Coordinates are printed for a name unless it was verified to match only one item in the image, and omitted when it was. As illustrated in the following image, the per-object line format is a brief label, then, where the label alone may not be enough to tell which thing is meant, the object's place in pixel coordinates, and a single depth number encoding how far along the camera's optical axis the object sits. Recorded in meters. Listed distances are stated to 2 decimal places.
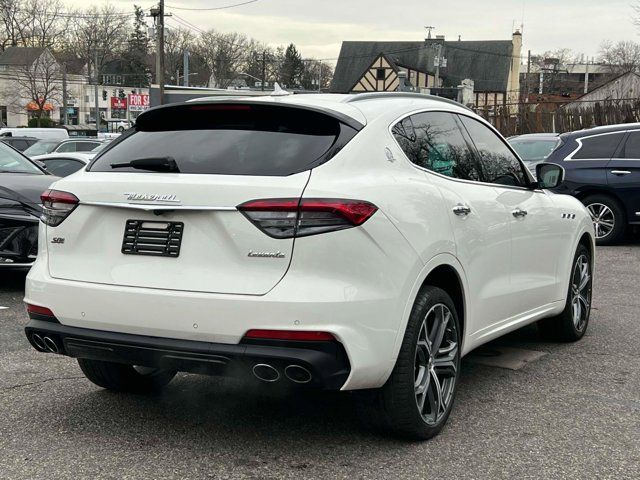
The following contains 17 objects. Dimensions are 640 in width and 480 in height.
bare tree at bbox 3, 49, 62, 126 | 86.94
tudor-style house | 80.26
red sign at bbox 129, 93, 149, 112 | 62.72
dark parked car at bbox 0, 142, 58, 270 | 7.75
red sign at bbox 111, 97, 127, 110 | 83.64
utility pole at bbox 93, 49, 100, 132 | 74.25
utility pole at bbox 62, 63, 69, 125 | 81.68
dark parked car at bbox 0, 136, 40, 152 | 26.11
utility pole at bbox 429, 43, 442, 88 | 65.56
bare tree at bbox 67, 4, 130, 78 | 89.25
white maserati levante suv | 3.47
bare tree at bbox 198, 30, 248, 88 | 100.69
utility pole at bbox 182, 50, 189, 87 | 66.20
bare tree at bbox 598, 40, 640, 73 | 96.99
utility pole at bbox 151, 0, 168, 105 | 36.59
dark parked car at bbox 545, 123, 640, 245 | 12.13
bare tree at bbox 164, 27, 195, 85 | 100.69
